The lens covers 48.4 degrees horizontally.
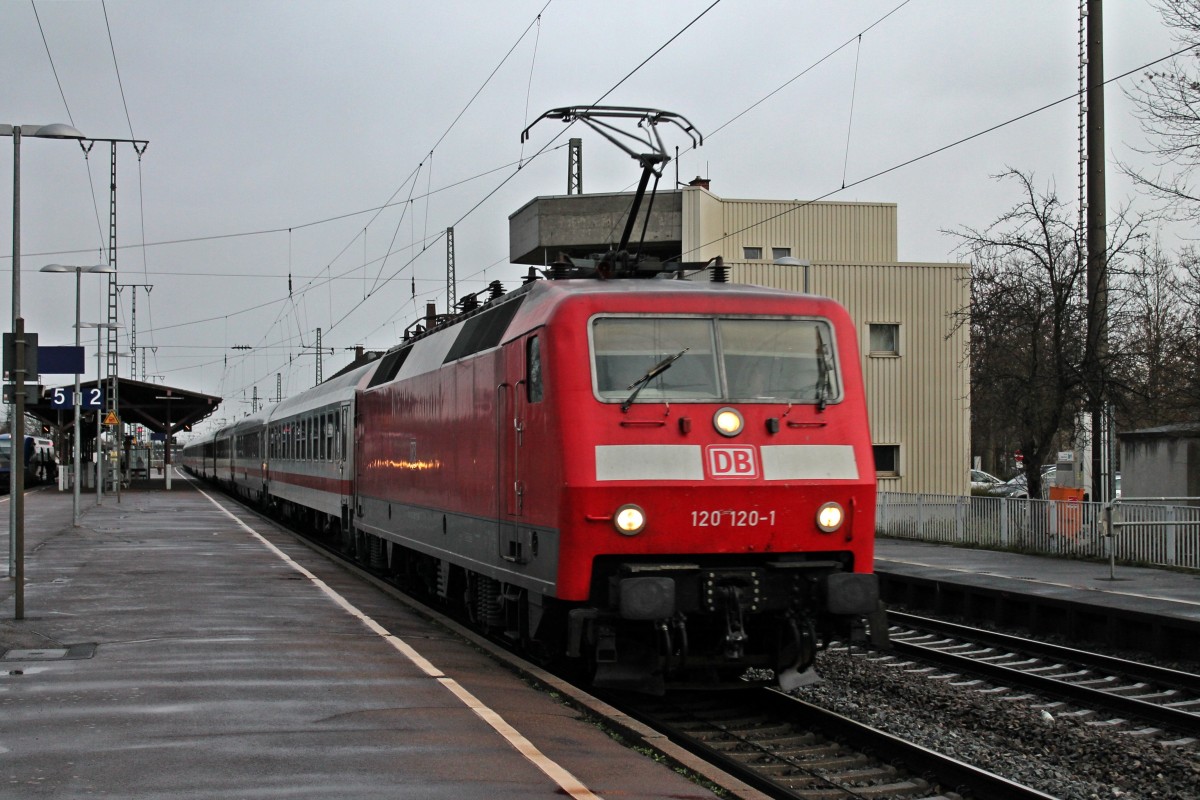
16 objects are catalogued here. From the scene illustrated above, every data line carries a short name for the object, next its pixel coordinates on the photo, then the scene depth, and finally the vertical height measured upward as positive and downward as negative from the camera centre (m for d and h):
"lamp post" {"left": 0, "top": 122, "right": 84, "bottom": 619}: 13.39 -0.21
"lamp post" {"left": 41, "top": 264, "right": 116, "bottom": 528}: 30.52 +0.86
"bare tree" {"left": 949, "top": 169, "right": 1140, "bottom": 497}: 24.86 +1.82
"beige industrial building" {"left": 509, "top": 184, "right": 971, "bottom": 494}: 35.34 +2.64
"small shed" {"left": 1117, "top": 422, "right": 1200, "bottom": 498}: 26.05 -0.51
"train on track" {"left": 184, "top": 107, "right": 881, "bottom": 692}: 9.39 -0.29
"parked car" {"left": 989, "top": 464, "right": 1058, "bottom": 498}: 45.61 -1.82
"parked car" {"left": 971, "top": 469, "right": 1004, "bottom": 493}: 54.20 -1.86
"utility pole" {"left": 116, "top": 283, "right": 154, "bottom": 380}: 63.56 +5.25
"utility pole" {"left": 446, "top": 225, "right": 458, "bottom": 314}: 38.69 +4.71
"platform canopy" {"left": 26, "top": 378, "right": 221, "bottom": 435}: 56.41 +1.27
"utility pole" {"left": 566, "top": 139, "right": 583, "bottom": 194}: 37.34 +7.74
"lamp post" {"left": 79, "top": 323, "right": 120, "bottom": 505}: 42.78 -0.90
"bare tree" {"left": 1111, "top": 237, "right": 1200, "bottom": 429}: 22.98 +1.39
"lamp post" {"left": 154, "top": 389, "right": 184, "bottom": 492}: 56.28 -0.60
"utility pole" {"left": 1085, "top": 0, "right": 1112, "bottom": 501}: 23.69 +3.30
